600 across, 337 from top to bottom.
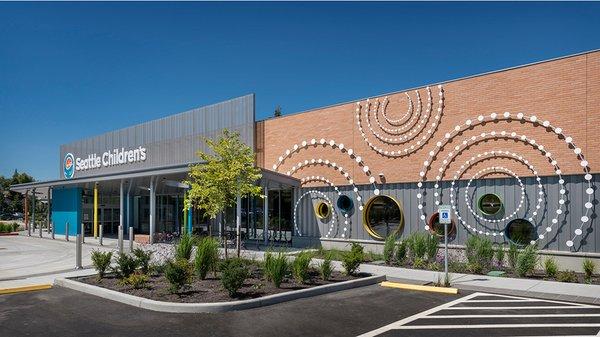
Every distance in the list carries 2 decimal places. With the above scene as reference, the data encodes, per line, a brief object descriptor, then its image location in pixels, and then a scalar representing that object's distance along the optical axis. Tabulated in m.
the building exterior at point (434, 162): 16.31
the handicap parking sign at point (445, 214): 13.70
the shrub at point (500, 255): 16.03
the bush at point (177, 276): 11.41
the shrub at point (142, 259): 14.32
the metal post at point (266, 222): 24.70
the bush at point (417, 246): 17.03
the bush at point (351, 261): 14.28
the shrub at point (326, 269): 13.62
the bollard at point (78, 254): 17.08
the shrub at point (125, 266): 13.64
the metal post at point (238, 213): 16.98
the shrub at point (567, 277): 13.89
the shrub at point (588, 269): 14.07
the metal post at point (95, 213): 31.15
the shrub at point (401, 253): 17.17
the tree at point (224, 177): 17.23
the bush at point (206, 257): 13.39
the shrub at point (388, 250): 17.44
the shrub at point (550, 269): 14.43
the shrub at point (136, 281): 12.37
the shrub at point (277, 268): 12.32
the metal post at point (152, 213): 26.33
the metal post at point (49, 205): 37.31
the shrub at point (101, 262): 13.99
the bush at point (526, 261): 14.56
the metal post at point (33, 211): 38.41
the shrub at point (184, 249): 15.03
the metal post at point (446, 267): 13.34
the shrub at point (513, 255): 15.65
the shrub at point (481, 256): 15.78
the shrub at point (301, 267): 12.99
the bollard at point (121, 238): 20.69
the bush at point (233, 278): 11.12
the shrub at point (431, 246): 17.06
